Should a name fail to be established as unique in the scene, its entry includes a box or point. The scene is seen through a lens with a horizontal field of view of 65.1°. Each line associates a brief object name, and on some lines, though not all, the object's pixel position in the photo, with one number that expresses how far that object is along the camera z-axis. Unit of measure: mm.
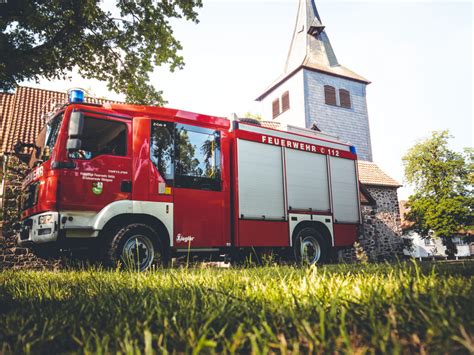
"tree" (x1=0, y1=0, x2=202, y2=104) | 7652
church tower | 27188
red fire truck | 5625
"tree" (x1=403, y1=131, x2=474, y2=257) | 27812
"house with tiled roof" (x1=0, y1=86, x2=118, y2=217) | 12967
